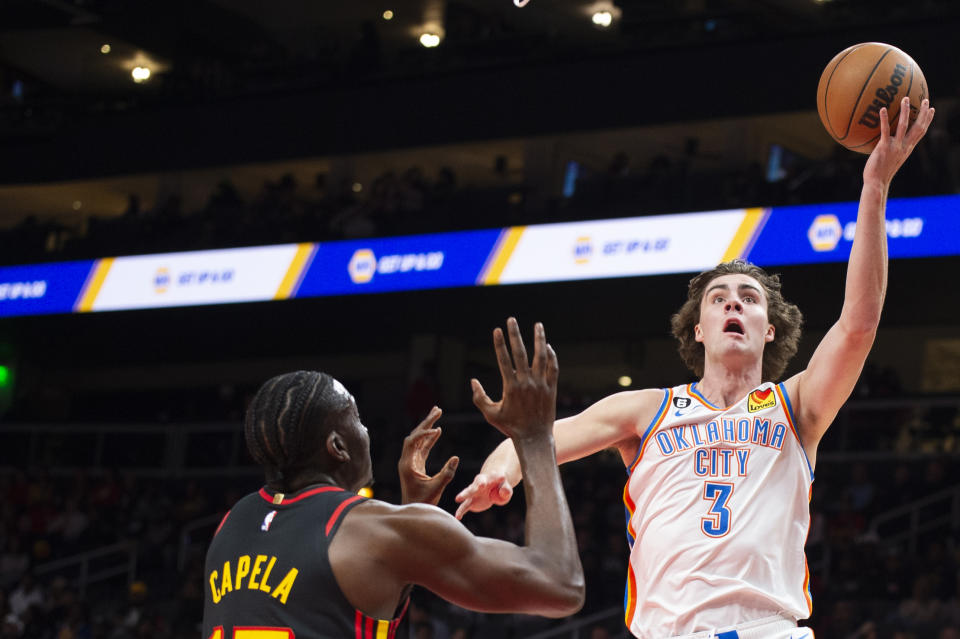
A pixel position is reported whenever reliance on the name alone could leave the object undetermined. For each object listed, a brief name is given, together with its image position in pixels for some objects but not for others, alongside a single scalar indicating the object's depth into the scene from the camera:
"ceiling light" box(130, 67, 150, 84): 25.05
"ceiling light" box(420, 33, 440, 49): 23.42
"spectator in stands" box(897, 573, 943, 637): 11.01
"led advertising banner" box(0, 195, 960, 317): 14.07
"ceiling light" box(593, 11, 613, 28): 20.73
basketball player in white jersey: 3.82
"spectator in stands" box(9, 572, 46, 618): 15.45
